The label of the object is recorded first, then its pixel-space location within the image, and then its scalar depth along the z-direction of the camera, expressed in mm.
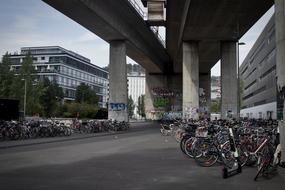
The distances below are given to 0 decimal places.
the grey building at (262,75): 67938
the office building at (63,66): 129375
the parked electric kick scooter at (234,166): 10447
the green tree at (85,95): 107062
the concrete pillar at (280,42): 12336
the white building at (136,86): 177125
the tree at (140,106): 139150
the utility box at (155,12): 44569
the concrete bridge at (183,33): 31422
